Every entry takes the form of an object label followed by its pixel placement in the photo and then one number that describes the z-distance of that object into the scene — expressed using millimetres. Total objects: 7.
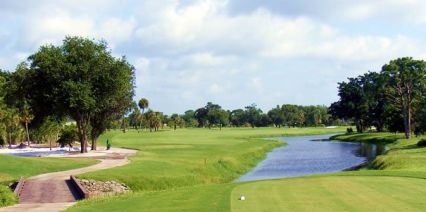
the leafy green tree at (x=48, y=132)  87812
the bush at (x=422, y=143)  69812
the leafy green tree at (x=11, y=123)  76375
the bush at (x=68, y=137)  72312
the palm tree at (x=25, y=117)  77569
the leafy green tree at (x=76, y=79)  56656
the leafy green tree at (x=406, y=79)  103719
